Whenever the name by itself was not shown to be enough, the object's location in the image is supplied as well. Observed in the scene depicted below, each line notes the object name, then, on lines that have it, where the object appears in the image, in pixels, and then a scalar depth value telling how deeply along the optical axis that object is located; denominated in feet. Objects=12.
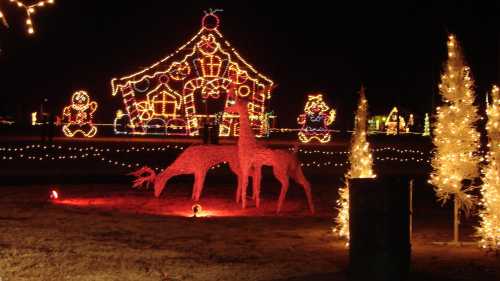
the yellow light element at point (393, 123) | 187.93
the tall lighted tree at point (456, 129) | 34.27
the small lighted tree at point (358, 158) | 34.88
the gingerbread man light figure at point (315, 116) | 142.00
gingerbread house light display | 121.19
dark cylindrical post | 25.11
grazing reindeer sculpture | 47.29
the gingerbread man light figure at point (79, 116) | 137.90
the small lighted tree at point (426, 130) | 164.66
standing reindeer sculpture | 43.42
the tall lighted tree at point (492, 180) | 32.58
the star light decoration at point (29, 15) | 28.68
